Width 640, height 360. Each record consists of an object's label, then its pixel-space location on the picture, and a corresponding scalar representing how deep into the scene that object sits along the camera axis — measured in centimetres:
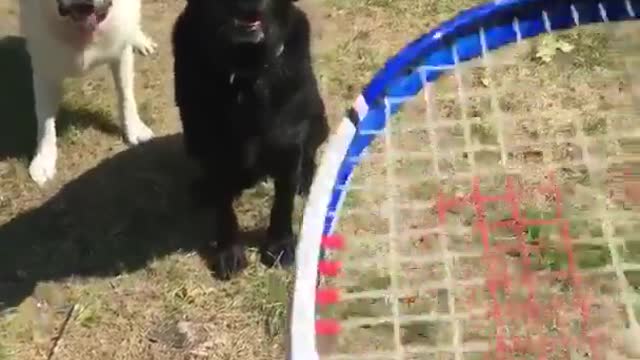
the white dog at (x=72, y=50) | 242
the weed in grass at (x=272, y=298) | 227
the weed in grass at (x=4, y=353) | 224
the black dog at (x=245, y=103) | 205
